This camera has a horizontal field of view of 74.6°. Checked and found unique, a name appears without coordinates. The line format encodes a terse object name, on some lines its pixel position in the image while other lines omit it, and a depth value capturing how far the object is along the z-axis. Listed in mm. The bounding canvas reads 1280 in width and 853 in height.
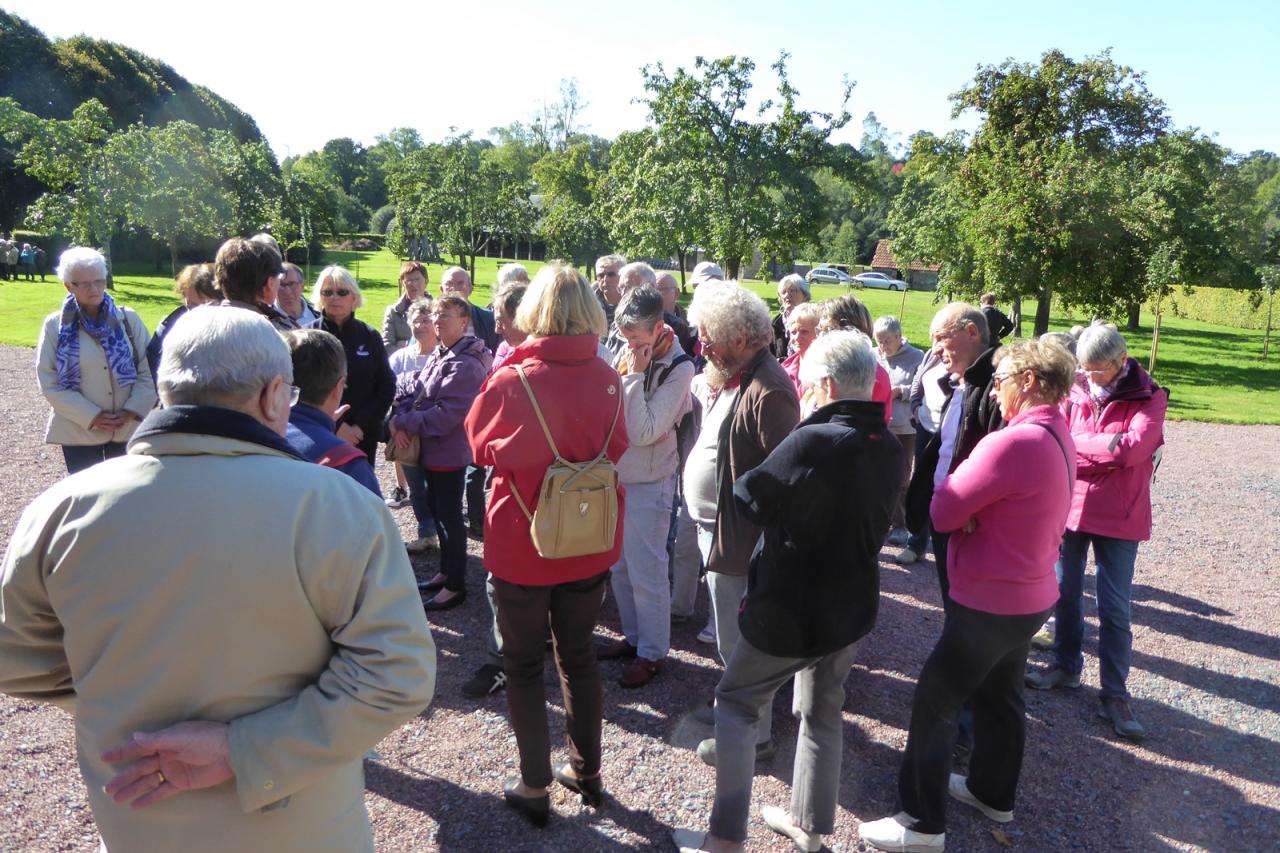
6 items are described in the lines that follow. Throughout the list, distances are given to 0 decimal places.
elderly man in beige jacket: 1573
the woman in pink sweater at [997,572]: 3113
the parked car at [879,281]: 61094
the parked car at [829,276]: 62344
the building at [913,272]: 69062
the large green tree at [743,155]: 19281
